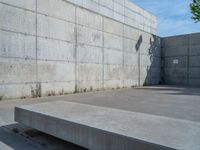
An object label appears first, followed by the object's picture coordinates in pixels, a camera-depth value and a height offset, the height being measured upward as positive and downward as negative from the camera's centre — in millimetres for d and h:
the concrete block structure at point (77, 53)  5961 +1004
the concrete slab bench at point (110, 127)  1643 -658
